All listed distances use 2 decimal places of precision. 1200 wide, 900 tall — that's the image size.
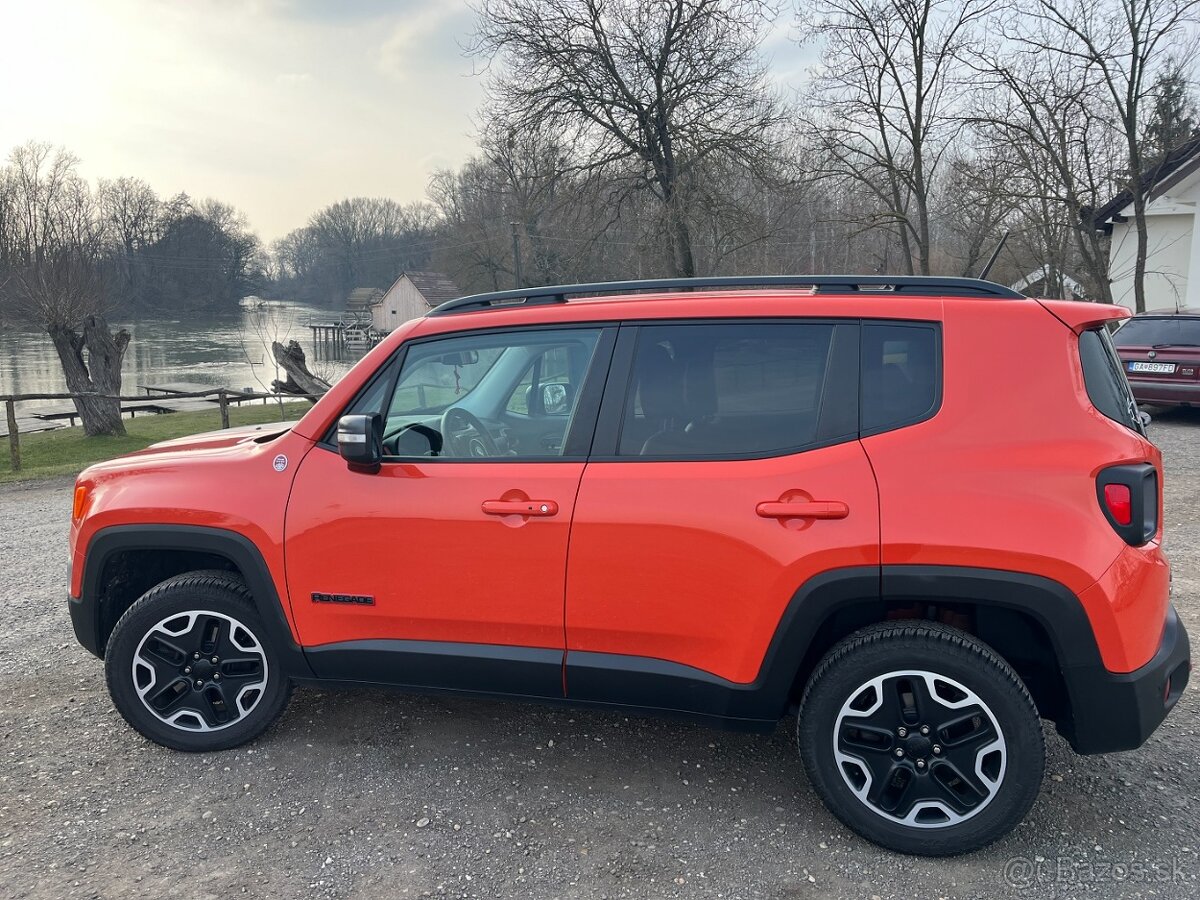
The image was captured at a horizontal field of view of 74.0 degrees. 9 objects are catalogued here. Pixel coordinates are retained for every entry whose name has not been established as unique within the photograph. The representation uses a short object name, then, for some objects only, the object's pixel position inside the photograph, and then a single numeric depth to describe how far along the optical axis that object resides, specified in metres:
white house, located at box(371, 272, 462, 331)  62.84
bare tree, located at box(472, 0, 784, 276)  18.44
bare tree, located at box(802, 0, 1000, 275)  18.16
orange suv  2.48
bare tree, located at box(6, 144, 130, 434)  18.23
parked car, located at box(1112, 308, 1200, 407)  11.55
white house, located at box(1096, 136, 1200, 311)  20.51
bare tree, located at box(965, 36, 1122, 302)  17.27
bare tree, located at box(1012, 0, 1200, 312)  16.52
